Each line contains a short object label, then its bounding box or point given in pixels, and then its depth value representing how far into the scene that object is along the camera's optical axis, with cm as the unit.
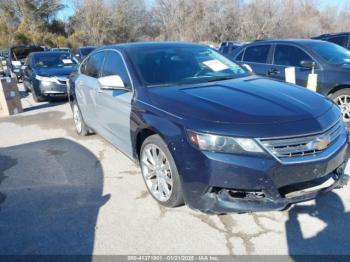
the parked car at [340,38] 1151
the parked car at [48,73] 998
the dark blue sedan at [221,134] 275
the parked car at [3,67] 1772
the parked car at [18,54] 1574
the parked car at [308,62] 600
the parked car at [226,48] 1434
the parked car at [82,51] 1807
